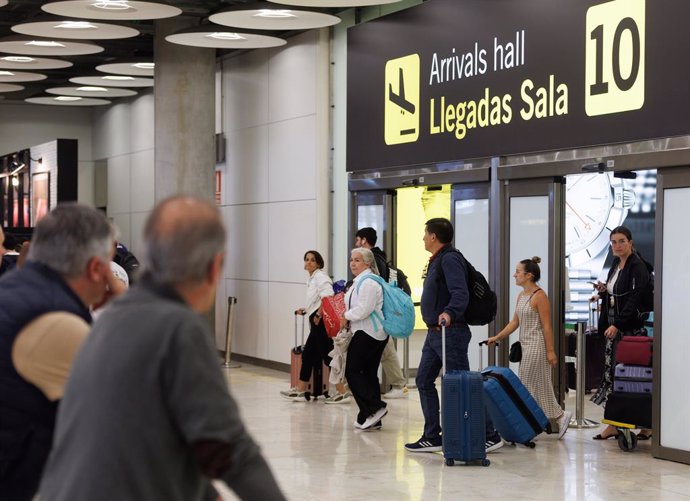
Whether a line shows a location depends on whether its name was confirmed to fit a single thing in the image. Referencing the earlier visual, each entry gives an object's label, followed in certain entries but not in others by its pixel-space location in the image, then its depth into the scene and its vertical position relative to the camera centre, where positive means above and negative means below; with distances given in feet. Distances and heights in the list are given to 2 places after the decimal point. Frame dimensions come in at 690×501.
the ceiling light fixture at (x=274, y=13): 42.37 +7.16
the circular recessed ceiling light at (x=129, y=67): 57.88 +7.18
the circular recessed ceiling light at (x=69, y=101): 75.66 +7.28
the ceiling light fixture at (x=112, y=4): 41.93 +7.39
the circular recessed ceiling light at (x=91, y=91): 69.36 +7.19
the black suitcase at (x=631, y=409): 29.99 -4.73
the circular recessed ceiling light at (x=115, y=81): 63.52 +7.17
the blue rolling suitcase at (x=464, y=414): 27.94 -4.51
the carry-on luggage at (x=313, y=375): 41.22 -5.43
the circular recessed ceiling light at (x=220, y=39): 46.68 +6.99
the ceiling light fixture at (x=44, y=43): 51.62 +7.38
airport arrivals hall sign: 29.40 +4.06
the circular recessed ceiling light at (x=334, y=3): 40.29 +7.19
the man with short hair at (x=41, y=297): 9.84 -0.67
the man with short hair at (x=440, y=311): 28.94 -2.24
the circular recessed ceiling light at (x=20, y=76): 62.54 +7.26
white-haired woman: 32.73 -3.38
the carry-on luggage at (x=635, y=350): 30.14 -3.28
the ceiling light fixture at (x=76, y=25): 46.34 +7.36
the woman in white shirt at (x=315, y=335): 40.52 -3.93
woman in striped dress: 32.09 -3.28
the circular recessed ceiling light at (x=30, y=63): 57.77 +7.36
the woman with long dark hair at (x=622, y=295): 32.24 -2.07
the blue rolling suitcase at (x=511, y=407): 30.01 -4.72
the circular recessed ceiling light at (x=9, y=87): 68.86 +7.32
